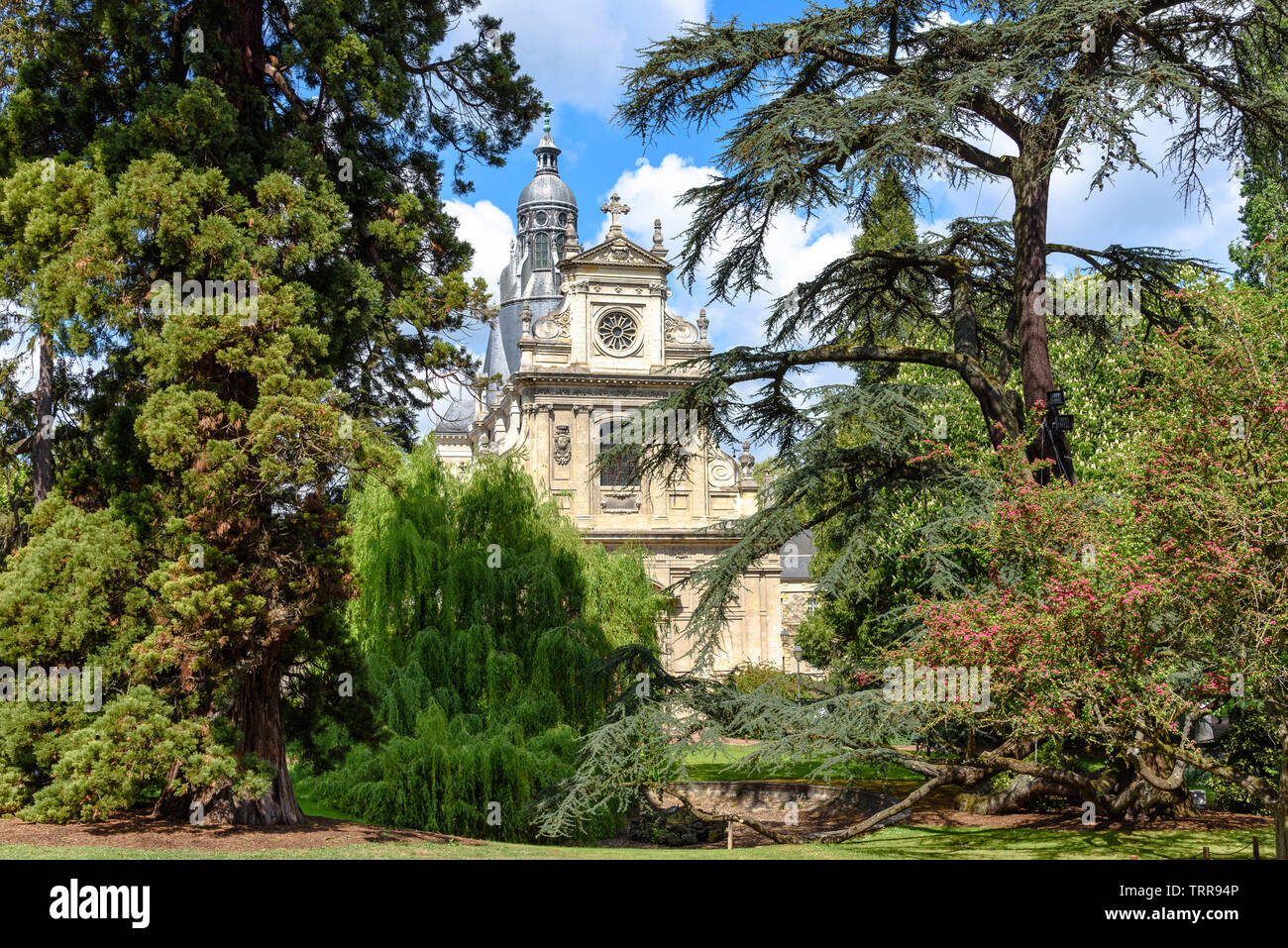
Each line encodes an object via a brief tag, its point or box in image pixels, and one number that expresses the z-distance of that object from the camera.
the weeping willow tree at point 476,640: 13.59
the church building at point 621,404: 37.72
